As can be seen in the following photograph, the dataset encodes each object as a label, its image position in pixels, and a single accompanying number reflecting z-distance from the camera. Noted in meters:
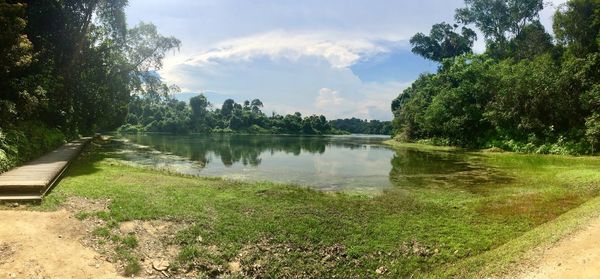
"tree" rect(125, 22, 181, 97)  44.41
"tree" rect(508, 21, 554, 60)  51.81
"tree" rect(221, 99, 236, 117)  163.66
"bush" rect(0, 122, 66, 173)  16.64
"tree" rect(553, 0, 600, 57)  36.84
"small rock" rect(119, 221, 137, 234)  10.41
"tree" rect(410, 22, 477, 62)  75.69
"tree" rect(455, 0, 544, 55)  60.81
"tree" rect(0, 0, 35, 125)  17.02
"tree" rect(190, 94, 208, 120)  140.62
